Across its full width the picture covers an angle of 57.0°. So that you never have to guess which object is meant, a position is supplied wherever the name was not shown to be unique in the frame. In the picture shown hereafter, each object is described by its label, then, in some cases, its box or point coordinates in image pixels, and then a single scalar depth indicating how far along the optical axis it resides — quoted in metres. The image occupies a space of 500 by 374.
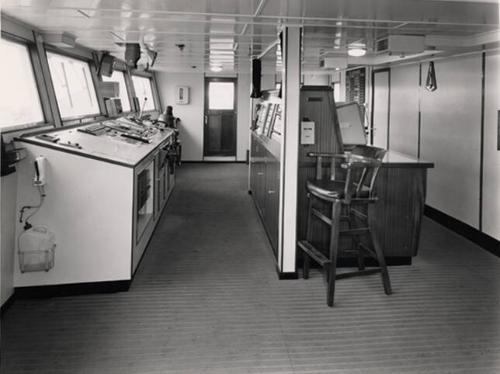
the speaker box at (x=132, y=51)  5.05
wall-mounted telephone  3.08
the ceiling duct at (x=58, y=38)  4.23
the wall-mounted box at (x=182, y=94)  10.50
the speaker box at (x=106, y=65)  6.07
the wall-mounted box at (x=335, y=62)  6.48
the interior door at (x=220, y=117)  10.69
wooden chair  3.29
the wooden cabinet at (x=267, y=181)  4.12
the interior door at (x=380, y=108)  7.18
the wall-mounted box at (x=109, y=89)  6.22
